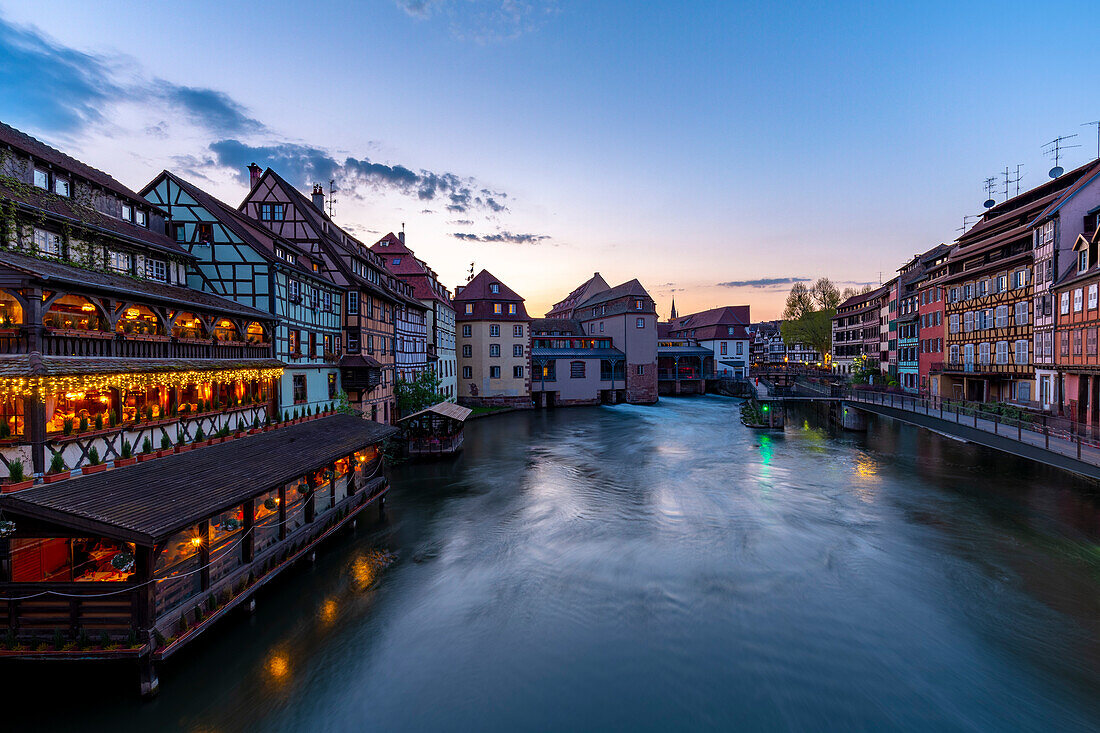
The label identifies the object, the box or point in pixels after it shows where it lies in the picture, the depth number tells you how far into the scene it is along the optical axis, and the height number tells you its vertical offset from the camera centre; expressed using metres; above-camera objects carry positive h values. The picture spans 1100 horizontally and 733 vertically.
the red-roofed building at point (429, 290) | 46.19 +6.60
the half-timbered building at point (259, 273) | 20.34 +3.97
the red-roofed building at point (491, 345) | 58.22 +1.35
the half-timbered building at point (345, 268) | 28.25 +5.57
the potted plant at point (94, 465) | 11.20 -2.54
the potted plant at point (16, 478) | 9.51 -2.38
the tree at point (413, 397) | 36.38 -3.13
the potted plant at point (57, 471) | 10.33 -2.47
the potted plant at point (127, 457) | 12.18 -2.58
